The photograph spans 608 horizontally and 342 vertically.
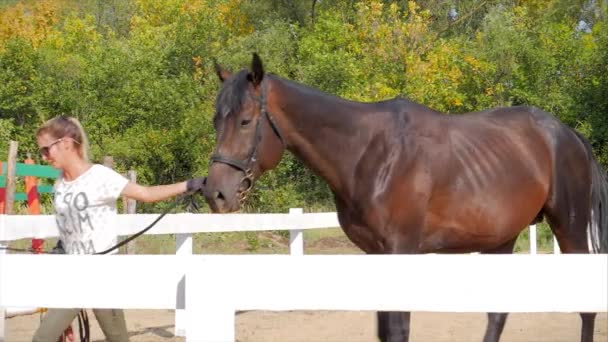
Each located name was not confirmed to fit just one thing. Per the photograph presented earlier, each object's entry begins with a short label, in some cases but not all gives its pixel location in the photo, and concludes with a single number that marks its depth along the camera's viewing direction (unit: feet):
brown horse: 17.39
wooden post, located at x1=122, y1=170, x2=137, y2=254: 38.26
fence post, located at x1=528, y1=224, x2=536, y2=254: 46.78
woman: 14.19
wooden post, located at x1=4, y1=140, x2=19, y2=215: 30.63
